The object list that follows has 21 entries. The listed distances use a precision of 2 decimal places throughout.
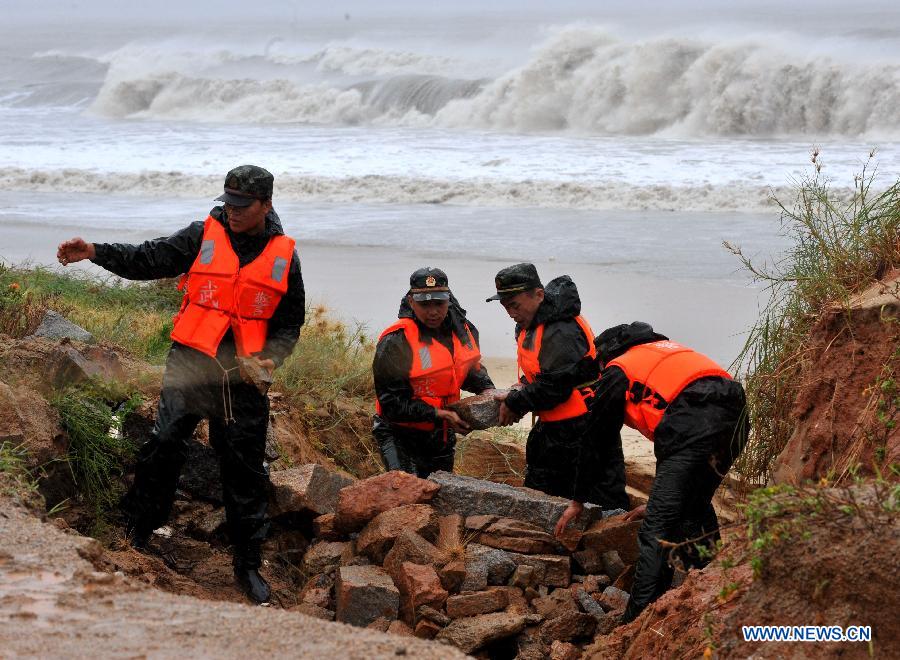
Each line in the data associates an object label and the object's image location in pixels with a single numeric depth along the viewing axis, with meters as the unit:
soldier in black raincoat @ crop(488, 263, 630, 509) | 13.09
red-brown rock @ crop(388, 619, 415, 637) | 10.81
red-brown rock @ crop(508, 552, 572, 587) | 11.73
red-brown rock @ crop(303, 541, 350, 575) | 12.29
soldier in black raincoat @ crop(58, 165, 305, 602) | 11.41
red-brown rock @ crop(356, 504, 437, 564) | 11.82
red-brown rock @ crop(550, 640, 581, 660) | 10.50
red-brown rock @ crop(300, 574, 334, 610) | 11.62
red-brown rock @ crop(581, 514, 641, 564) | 12.09
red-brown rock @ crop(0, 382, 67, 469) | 11.77
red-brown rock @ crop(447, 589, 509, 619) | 11.05
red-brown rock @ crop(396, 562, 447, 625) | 11.05
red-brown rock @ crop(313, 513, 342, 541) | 12.62
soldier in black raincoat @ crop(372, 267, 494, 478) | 13.37
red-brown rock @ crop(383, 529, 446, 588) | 11.48
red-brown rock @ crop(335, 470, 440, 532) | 12.27
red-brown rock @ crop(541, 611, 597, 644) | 10.89
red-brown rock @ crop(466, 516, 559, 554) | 11.95
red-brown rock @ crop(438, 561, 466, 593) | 11.30
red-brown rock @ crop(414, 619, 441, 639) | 10.80
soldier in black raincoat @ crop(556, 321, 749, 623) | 10.85
